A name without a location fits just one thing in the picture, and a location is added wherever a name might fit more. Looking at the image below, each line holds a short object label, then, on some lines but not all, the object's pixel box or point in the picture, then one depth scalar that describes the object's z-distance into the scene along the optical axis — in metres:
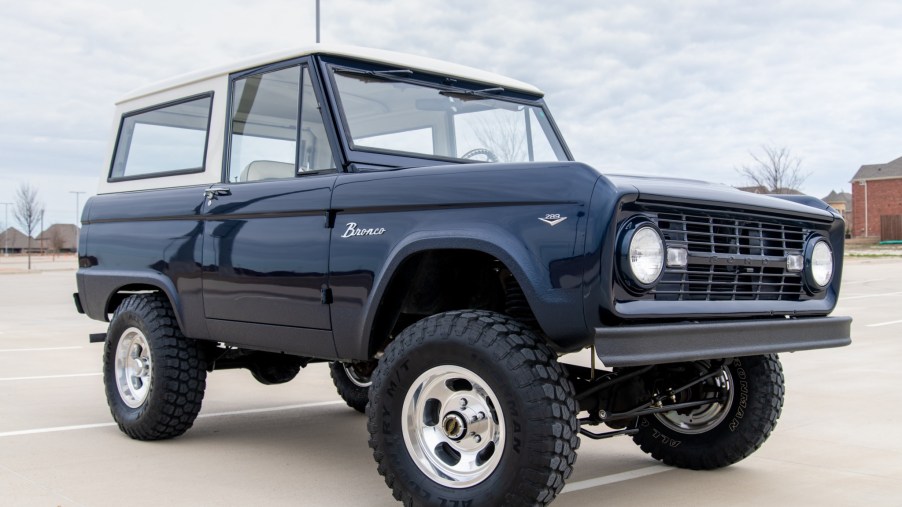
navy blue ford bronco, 3.69
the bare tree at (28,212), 59.28
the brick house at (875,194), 69.19
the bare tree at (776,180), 51.41
